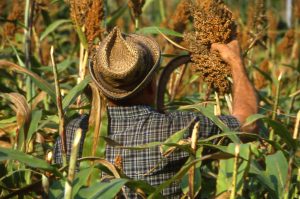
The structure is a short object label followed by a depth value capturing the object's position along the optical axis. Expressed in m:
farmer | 4.65
